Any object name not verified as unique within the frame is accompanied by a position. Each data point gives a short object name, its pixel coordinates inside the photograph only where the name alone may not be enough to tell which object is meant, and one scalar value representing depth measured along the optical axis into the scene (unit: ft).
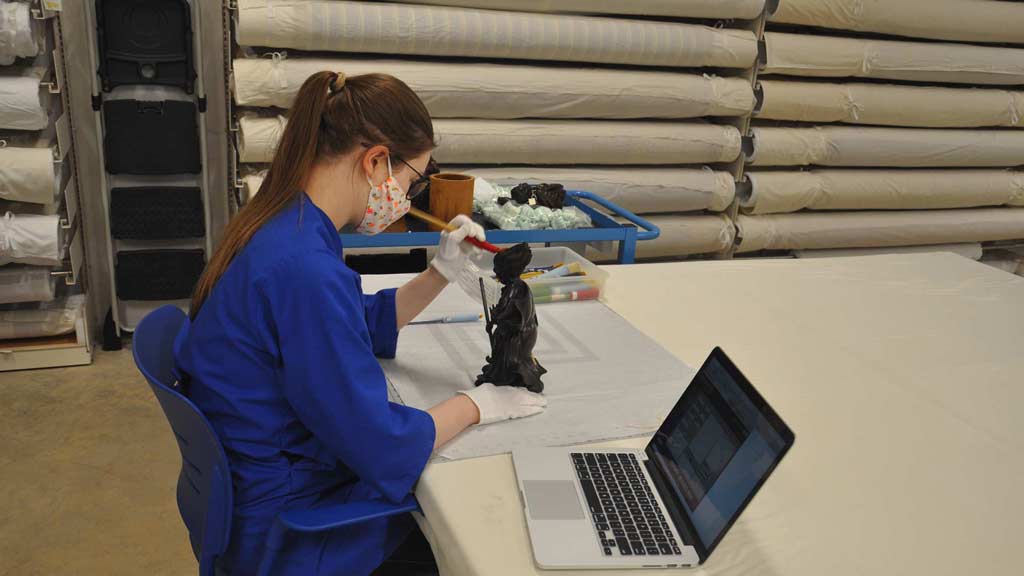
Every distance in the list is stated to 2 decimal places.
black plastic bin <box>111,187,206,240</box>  10.89
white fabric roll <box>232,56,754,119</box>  10.50
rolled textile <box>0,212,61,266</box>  10.10
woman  4.39
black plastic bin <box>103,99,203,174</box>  10.50
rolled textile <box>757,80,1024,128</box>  13.39
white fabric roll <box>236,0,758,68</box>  10.29
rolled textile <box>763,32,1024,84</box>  13.12
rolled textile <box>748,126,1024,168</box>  13.57
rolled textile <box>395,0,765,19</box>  11.42
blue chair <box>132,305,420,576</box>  4.30
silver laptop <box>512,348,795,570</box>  3.92
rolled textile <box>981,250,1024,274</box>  16.81
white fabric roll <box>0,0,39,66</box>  9.36
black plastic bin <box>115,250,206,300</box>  11.20
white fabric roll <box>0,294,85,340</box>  10.74
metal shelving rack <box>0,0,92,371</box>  10.39
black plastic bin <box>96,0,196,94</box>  10.20
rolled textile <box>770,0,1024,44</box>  12.96
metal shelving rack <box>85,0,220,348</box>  10.53
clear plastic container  6.86
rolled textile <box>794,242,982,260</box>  15.08
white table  4.25
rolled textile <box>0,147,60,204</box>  9.89
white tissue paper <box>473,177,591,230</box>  9.70
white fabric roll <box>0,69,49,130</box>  9.66
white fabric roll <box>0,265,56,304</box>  10.45
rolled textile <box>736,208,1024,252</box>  14.11
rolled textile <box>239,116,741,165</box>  10.77
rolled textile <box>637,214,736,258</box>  13.29
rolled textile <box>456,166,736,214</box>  12.14
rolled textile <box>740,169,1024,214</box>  13.76
